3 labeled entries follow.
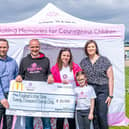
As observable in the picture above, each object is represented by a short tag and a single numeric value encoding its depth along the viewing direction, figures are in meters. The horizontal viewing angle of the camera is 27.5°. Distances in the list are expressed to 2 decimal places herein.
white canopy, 4.98
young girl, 3.47
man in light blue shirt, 3.48
